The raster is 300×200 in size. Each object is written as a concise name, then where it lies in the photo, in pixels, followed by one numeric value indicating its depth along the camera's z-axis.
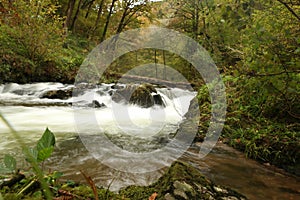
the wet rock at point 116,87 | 11.56
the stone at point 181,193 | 1.56
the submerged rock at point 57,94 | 9.34
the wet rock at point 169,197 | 1.54
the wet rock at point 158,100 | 9.24
